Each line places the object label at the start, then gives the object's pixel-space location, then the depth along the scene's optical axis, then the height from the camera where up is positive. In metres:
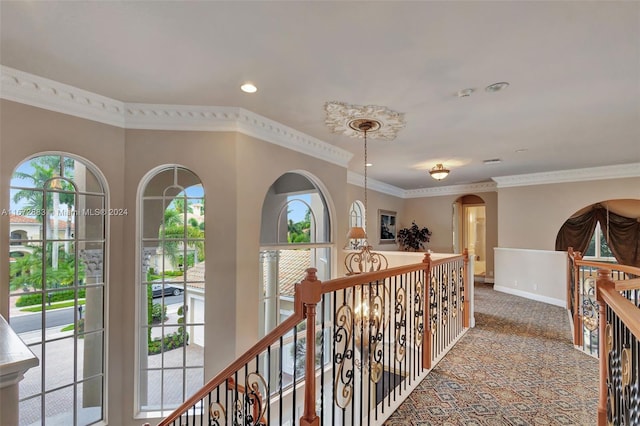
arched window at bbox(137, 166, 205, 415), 3.59 -0.81
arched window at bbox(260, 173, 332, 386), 4.21 -0.36
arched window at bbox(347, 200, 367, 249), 8.17 +0.21
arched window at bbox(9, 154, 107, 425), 2.97 -0.67
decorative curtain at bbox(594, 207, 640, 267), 7.41 -0.35
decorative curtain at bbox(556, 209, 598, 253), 7.99 -0.30
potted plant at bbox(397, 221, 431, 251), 9.60 -0.53
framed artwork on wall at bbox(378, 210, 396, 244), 9.07 -0.14
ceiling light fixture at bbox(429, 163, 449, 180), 5.29 +0.87
